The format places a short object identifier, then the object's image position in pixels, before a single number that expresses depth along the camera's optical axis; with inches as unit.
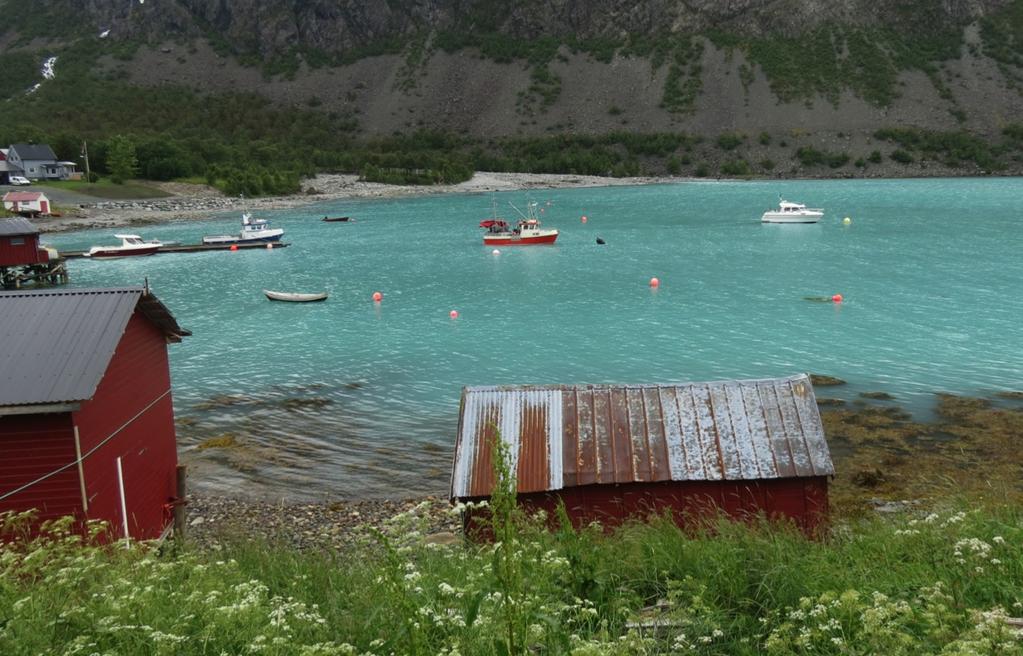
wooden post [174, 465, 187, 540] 583.1
